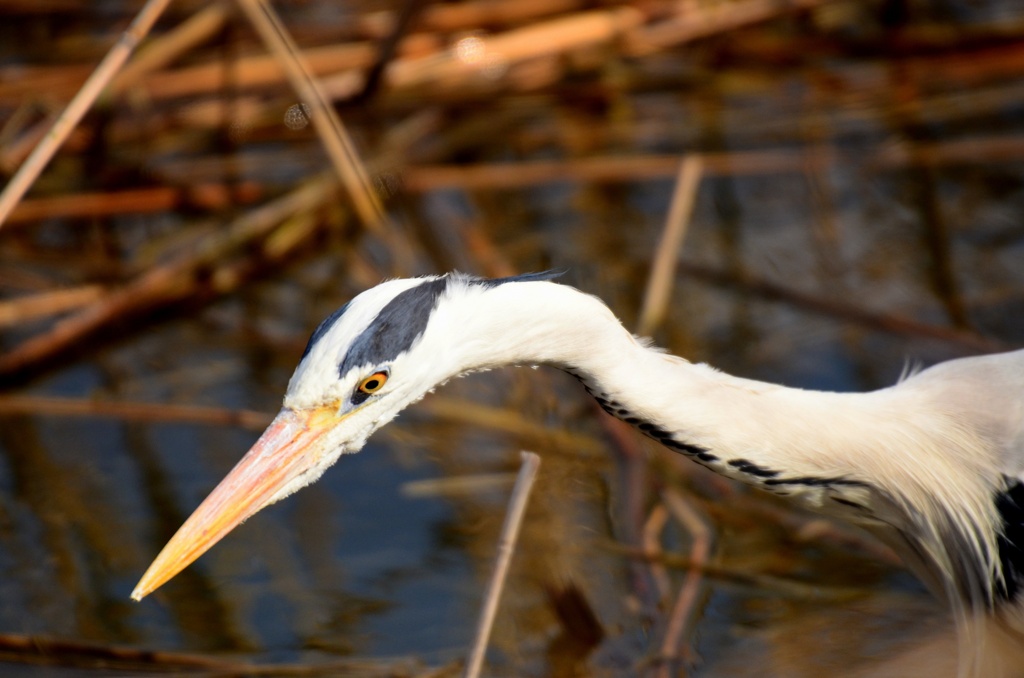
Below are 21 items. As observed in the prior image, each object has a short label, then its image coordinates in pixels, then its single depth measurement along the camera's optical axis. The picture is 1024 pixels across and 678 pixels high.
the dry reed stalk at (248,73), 9.70
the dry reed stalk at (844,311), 7.18
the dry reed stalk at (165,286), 7.79
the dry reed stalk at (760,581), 6.00
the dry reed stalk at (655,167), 9.34
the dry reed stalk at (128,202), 9.05
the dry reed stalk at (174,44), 9.23
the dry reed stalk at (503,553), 4.19
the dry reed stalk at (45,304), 7.93
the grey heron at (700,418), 3.85
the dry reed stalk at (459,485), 6.91
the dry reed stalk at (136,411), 7.05
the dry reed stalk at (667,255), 7.68
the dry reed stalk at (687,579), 5.66
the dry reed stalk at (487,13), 10.10
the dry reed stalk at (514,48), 9.88
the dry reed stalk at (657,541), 6.09
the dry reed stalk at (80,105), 5.37
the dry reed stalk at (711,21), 10.28
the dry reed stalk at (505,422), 7.16
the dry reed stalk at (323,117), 7.36
